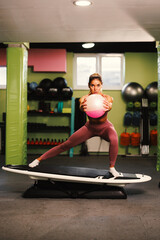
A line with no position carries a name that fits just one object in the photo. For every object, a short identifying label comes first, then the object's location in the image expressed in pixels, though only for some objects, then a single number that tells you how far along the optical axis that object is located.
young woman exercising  3.83
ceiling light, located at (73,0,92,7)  3.50
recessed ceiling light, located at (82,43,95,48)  6.44
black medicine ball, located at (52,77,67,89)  7.19
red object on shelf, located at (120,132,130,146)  7.39
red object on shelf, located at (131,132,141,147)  7.34
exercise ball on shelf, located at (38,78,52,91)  7.30
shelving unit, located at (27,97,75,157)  7.39
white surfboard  3.68
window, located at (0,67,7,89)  7.98
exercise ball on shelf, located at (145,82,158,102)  7.15
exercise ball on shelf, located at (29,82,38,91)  7.27
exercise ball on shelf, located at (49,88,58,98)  7.15
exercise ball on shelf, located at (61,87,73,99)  7.14
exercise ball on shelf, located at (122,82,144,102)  7.18
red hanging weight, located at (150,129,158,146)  7.27
